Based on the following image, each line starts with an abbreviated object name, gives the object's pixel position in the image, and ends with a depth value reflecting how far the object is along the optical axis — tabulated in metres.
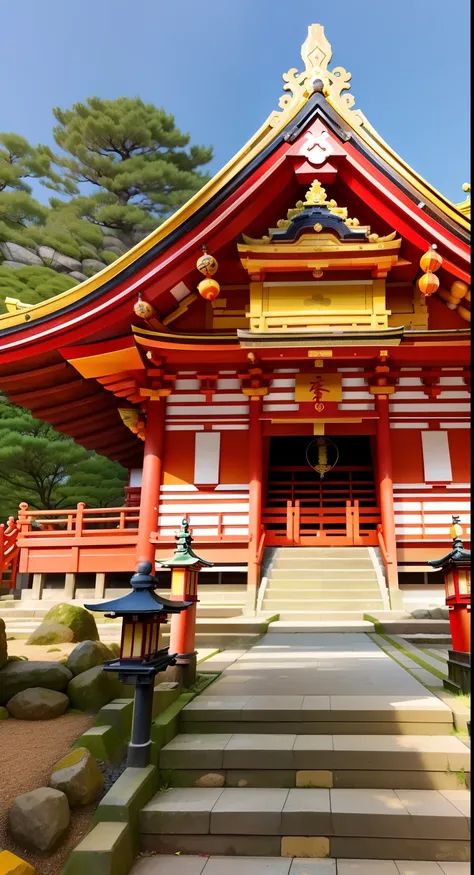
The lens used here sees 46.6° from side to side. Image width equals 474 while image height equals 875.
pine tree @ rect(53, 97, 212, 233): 34.44
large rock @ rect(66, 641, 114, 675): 5.39
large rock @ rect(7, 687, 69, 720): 4.86
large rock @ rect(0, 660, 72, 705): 5.12
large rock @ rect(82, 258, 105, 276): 31.69
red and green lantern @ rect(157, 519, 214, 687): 5.62
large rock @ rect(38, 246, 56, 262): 30.78
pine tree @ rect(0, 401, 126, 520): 19.81
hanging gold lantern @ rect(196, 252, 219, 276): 10.79
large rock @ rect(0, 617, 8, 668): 5.25
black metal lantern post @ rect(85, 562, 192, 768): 4.11
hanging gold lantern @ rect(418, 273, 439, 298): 10.54
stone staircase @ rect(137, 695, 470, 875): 3.47
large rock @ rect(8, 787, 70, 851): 3.32
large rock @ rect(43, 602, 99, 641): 7.13
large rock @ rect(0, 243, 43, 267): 30.66
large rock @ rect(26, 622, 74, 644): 6.84
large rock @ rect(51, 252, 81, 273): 30.97
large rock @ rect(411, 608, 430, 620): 9.25
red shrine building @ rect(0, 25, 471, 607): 10.93
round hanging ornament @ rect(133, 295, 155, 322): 10.80
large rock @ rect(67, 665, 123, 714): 4.98
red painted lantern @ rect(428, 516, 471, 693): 5.31
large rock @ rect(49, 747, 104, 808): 3.70
